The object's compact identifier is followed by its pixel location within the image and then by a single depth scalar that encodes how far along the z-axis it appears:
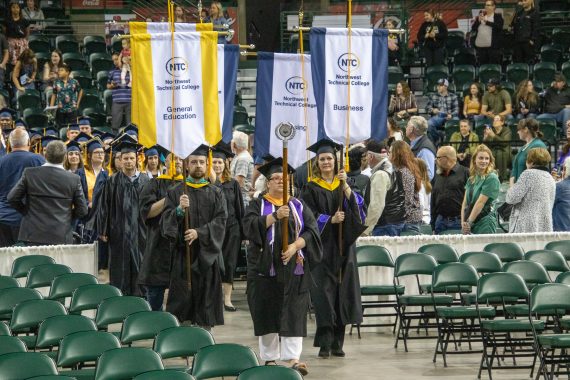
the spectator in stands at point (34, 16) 24.42
